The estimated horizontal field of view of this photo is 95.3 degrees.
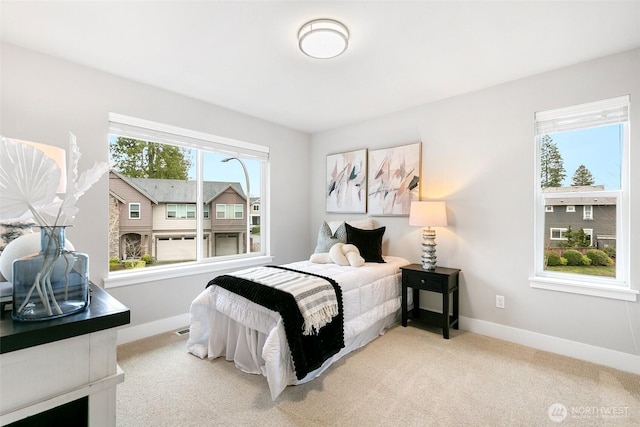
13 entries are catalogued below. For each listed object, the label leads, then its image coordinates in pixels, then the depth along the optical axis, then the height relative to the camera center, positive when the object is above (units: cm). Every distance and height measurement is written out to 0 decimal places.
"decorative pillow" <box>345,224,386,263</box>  328 -32
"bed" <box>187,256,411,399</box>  196 -89
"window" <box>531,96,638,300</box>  235 +14
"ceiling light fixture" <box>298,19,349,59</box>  192 +120
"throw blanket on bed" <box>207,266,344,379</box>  195 -64
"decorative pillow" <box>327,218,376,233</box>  366 -13
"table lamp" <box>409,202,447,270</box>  295 -8
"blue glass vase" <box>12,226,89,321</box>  80 -20
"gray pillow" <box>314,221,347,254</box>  348 -29
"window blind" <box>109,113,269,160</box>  276 +84
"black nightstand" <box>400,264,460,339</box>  281 -73
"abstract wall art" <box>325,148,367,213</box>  388 +44
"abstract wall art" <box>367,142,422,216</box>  340 +42
